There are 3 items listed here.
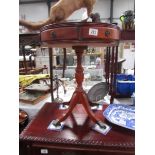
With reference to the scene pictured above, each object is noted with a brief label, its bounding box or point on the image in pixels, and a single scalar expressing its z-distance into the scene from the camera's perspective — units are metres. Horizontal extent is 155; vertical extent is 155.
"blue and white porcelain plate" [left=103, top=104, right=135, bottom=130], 0.83
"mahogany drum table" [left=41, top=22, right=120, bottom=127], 0.61
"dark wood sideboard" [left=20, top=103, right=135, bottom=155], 0.71
